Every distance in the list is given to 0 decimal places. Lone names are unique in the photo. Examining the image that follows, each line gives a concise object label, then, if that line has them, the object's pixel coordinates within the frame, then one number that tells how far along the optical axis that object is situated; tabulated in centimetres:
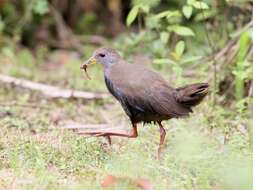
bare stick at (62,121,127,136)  1211
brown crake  1036
